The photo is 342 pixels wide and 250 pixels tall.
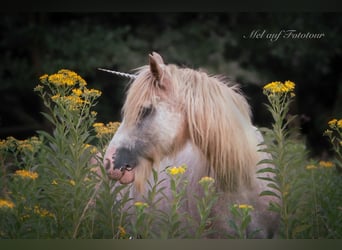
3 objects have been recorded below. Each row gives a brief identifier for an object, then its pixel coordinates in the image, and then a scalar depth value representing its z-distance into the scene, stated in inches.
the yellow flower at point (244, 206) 281.7
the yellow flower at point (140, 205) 278.6
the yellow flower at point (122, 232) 296.0
